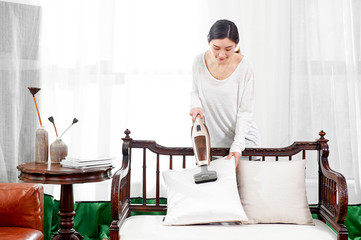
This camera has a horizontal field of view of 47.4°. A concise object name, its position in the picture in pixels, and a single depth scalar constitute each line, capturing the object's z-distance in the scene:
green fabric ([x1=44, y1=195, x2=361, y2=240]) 2.83
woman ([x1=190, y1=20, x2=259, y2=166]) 2.19
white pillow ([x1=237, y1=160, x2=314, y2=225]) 2.11
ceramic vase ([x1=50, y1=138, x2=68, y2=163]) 2.57
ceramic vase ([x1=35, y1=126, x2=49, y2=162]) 2.57
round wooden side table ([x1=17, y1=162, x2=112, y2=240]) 2.32
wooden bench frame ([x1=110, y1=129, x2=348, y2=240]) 2.00
